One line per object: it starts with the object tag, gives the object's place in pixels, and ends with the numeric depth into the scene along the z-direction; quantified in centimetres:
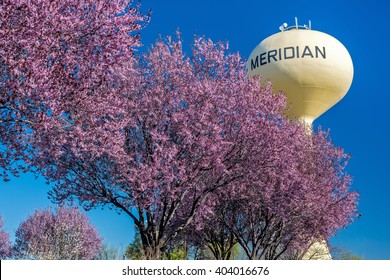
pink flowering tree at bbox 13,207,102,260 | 4413
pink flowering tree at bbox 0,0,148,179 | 1198
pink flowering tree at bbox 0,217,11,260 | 4927
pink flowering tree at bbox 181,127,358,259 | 2450
